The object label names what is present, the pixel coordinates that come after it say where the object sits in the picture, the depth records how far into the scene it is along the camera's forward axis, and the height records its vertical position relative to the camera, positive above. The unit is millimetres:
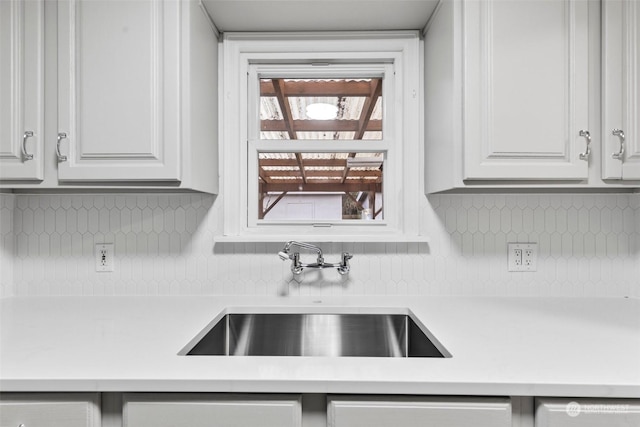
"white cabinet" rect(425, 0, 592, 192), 1225 +383
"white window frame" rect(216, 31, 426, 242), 1587 +366
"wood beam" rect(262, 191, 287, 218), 1679 +34
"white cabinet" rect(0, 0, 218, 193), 1238 +393
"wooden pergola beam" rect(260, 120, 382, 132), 1706 +384
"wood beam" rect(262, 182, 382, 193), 1683 +108
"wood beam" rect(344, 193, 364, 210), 1689 +47
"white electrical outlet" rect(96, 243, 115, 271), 1595 -181
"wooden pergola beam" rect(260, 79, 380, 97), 1712 +550
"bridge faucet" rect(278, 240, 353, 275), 1502 -203
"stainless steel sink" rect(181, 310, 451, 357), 1427 -453
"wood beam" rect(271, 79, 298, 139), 1705 +473
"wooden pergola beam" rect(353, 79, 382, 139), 1695 +467
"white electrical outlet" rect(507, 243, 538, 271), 1572 -178
